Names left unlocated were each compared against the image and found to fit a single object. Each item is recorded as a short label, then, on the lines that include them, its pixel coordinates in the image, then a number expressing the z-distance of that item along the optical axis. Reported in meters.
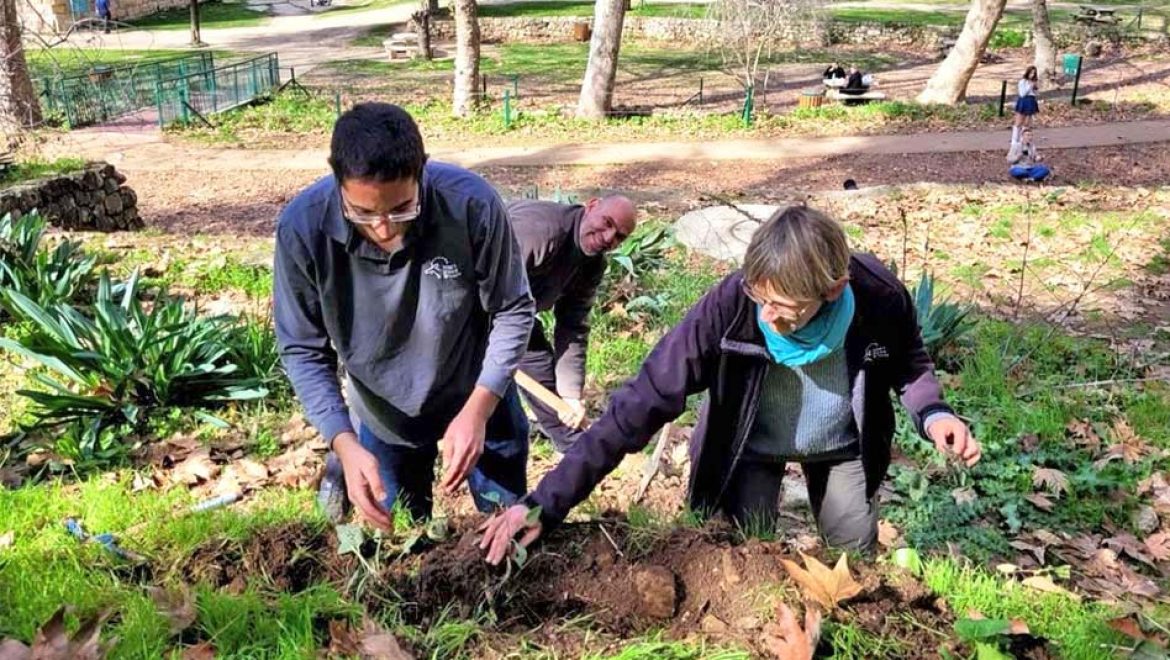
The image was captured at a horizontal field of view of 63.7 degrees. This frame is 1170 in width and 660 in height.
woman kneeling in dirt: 2.19
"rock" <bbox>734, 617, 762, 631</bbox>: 1.92
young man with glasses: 2.12
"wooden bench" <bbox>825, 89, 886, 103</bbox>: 18.92
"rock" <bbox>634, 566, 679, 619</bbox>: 2.01
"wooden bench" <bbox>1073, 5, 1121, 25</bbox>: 26.98
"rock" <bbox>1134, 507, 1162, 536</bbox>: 3.94
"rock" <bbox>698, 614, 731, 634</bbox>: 1.92
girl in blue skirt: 12.30
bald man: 3.82
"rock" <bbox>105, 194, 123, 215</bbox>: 10.01
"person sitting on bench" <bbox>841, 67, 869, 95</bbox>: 18.98
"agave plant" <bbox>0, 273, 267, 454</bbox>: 4.09
